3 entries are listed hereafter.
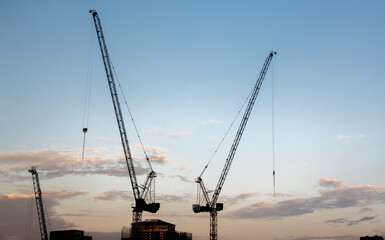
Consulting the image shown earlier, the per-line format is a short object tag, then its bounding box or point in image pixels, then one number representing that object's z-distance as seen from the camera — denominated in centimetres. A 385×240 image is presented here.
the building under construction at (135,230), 17781
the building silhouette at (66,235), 18775
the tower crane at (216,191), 18212
